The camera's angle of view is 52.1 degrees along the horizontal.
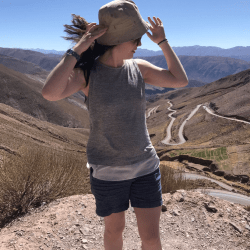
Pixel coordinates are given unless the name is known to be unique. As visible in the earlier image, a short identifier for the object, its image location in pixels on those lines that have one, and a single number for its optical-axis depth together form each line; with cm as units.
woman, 178
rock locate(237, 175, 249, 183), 2467
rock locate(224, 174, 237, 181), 2555
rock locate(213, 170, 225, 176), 2725
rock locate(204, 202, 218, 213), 439
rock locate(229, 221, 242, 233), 399
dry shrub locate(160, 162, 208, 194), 601
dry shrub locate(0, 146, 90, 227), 421
